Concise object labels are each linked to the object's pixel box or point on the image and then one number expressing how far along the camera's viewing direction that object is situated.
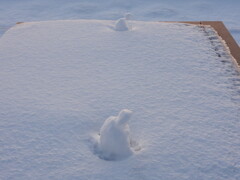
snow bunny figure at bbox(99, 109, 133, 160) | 1.59
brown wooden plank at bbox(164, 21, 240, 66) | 2.70
